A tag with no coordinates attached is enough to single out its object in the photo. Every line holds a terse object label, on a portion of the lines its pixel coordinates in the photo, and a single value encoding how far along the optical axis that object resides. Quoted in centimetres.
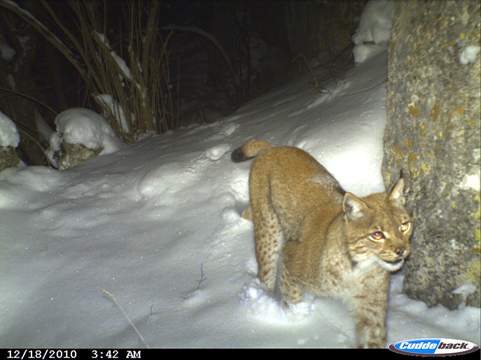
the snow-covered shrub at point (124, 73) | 569
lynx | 202
